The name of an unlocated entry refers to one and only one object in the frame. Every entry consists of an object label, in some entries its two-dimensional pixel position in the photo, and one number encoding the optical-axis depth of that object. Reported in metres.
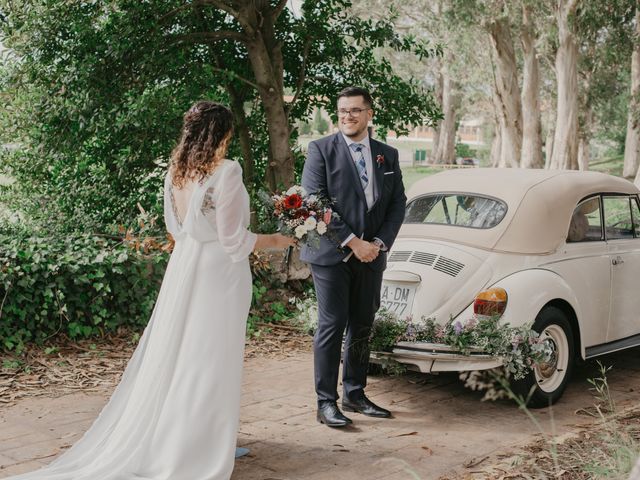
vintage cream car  6.06
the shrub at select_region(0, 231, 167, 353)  7.08
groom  5.63
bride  4.43
